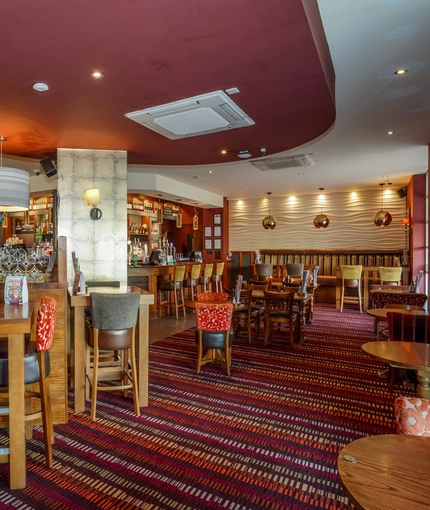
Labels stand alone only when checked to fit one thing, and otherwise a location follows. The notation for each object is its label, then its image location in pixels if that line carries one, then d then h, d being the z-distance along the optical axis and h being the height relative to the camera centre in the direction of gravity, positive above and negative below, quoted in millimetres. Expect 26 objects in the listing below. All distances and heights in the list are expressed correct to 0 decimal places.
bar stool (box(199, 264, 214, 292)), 9453 -517
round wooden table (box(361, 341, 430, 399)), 2535 -730
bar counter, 8055 -431
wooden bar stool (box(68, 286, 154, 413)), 3602 -896
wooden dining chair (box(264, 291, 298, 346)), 5602 -853
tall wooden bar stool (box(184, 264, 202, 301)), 8974 -557
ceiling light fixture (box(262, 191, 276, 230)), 11820 +1109
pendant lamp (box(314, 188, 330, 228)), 11156 +1085
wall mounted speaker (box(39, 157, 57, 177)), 5832 +1441
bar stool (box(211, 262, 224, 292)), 10414 -435
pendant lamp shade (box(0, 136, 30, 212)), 3963 +755
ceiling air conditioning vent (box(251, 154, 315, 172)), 6887 +1845
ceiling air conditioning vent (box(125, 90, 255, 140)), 3824 +1620
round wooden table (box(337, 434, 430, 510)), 1114 -738
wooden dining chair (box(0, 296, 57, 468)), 2570 -782
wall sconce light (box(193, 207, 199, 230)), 12867 +1238
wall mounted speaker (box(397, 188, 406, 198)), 10453 +1840
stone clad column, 5891 +739
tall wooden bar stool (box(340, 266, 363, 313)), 8969 -516
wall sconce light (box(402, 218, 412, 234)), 9075 +821
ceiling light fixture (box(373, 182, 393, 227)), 10102 +1057
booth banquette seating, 10617 -112
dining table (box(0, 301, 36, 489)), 2414 -1016
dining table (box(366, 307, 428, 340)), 4324 -682
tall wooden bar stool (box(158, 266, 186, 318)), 8180 -705
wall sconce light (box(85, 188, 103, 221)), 5859 +904
